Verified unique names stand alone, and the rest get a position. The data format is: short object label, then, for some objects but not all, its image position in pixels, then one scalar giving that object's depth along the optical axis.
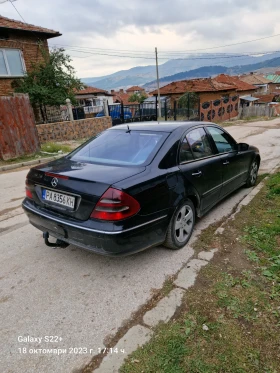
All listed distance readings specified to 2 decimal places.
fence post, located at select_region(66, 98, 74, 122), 13.14
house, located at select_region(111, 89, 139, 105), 56.11
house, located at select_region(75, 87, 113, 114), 36.88
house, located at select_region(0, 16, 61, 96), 14.03
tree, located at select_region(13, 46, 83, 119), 13.71
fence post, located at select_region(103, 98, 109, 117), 15.30
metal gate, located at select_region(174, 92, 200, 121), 21.05
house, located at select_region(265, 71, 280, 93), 65.50
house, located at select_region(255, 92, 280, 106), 45.97
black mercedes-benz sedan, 2.38
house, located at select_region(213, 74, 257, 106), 37.41
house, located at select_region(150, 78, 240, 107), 29.42
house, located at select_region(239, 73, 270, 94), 61.12
